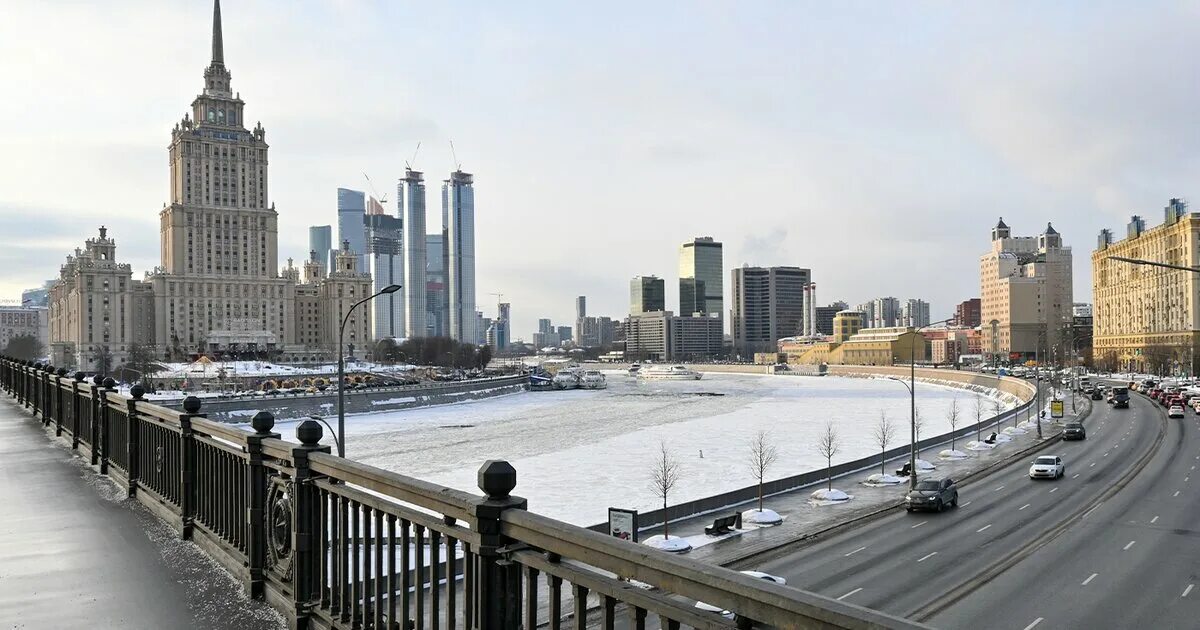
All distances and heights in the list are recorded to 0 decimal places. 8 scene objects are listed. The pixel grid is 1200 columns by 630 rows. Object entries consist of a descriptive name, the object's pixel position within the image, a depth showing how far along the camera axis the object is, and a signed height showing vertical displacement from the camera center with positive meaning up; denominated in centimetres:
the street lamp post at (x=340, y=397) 2364 -206
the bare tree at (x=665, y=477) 3206 -774
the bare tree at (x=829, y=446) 4022 -830
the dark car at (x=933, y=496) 3219 -706
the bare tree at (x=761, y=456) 4188 -823
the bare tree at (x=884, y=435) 4475 -894
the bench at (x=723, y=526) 2916 -734
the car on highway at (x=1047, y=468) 3934 -731
